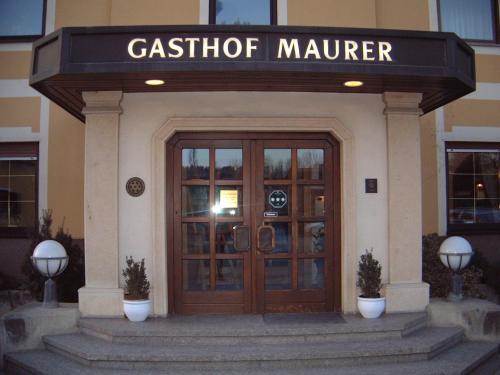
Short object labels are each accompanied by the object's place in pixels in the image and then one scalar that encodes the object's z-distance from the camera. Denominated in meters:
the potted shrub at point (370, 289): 6.23
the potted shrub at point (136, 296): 6.12
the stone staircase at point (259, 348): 5.43
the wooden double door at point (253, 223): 6.63
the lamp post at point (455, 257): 6.47
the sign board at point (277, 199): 6.73
